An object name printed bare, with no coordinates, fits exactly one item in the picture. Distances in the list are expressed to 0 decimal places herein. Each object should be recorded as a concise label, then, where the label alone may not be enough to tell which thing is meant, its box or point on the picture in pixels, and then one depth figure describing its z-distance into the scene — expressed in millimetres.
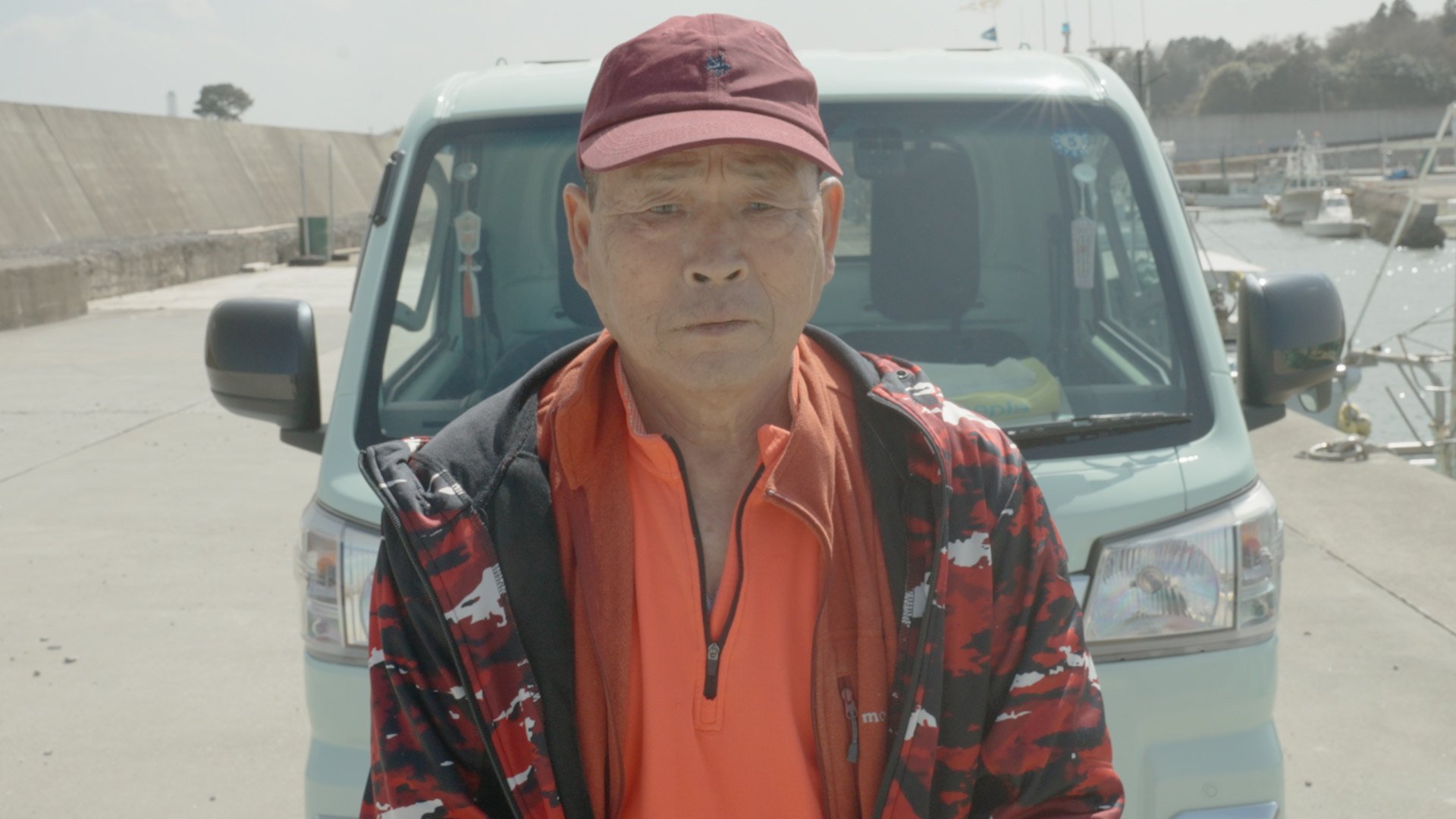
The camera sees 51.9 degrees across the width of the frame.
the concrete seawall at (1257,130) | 130375
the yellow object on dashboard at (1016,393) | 3172
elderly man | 1737
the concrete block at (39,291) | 16719
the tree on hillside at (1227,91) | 133875
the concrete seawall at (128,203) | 19062
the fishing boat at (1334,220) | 68938
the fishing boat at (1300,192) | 76688
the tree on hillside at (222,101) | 98562
